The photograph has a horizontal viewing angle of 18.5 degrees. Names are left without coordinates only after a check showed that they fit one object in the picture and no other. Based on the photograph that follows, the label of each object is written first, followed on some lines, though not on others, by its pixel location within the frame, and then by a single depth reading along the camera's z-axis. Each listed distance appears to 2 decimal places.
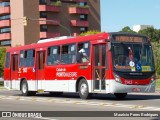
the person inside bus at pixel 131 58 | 22.06
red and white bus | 21.89
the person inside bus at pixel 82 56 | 23.38
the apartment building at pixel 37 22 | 94.00
